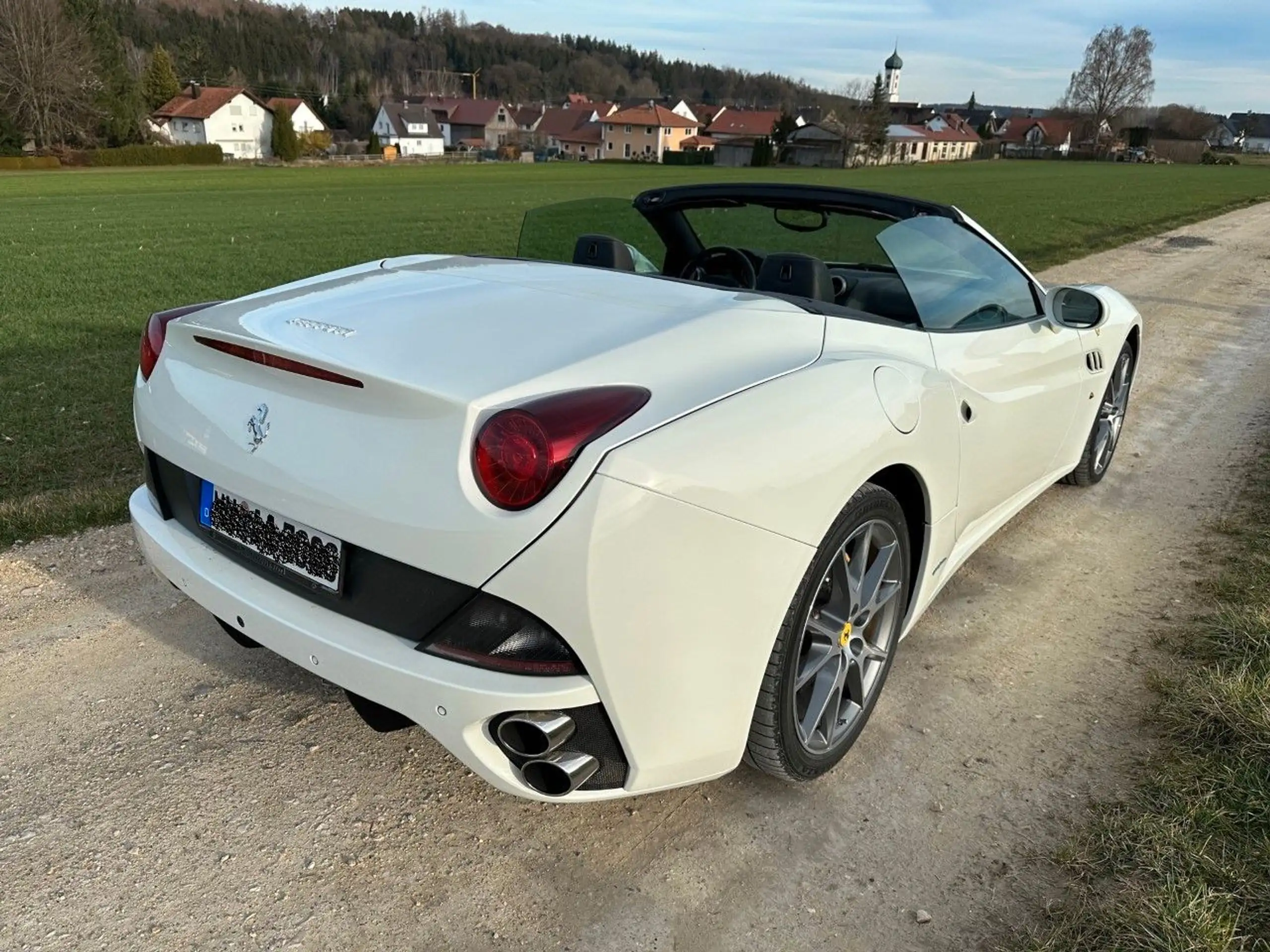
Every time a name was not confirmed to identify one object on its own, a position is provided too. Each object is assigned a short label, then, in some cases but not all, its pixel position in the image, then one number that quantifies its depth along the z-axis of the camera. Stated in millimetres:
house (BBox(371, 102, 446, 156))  109625
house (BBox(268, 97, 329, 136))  96500
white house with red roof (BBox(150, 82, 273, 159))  88938
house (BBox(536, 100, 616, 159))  121688
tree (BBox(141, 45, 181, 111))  86500
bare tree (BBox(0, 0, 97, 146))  58250
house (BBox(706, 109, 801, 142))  117438
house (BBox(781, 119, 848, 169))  77250
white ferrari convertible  1748
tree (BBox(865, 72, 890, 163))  76938
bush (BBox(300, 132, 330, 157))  80938
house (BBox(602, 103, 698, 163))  114875
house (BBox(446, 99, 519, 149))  124062
